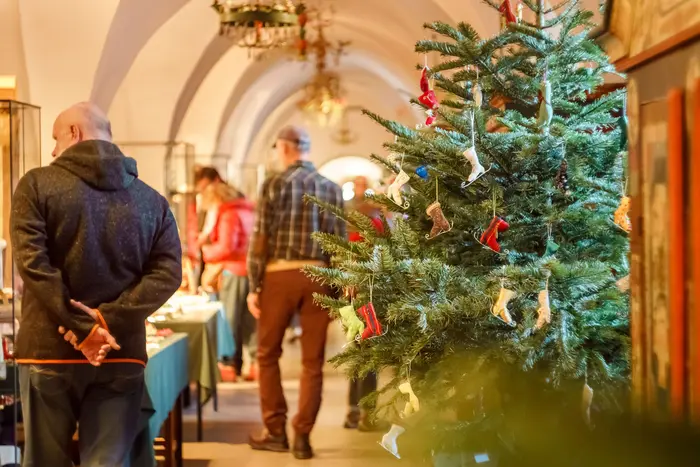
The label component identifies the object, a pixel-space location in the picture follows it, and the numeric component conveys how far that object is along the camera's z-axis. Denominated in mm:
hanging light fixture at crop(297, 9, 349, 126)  13781
